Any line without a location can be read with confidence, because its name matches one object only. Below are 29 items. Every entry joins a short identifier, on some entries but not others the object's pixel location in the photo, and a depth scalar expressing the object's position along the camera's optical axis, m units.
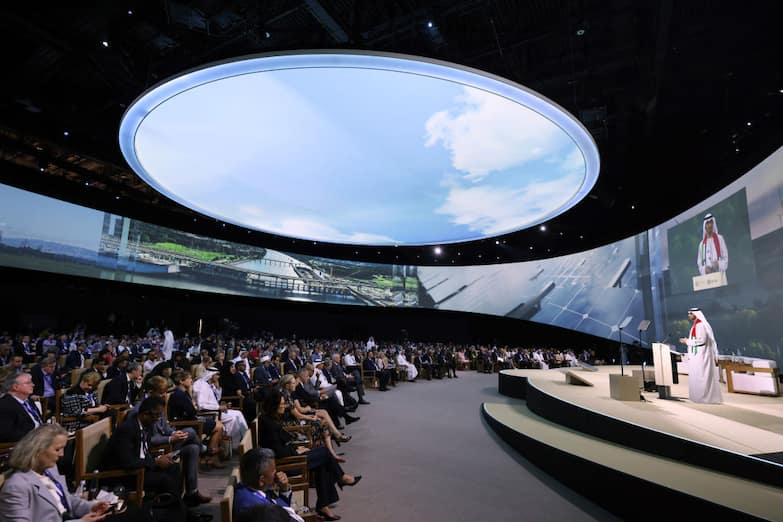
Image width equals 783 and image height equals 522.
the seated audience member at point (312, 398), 5.72
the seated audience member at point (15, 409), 3.05
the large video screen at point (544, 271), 7.38
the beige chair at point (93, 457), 2.70
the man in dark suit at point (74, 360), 8.54
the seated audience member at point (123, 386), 4.57
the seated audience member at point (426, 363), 14.07
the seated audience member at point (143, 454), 2.84
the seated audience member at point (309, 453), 3.25
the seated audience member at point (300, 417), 4.50
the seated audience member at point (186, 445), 3.27
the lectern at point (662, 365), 6.29
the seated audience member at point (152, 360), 7.55
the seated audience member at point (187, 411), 4.34
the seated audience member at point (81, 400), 4.27
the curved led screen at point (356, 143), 4.82
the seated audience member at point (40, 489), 1.80
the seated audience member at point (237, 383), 6.34
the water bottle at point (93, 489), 2.89
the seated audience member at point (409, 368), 13.38
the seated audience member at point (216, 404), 4.88
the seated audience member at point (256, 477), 2.07
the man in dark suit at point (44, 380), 5.21
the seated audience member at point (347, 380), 7.96
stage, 2.81
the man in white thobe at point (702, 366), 5.51
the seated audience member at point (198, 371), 5.95
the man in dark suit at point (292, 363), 8.76
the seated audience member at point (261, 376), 7.05
